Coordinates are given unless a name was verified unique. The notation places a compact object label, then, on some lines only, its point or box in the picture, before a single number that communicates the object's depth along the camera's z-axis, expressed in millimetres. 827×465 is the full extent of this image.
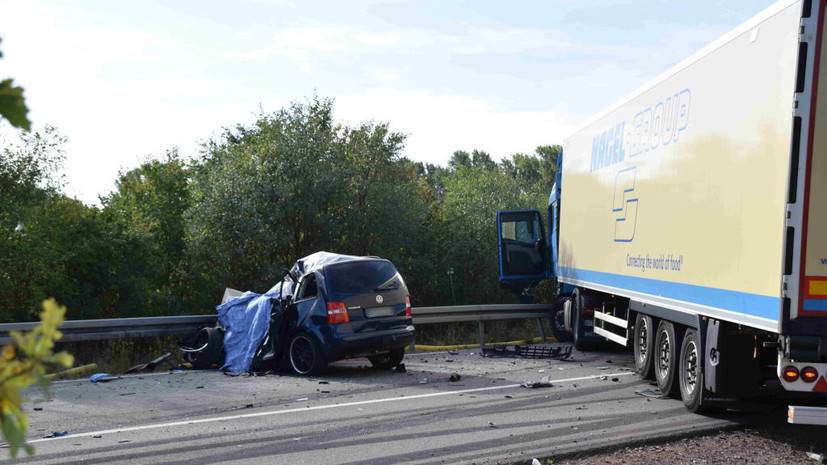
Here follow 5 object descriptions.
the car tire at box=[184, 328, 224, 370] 12328
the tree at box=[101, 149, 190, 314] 21539
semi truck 6320
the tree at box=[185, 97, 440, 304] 20453
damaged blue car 11336
